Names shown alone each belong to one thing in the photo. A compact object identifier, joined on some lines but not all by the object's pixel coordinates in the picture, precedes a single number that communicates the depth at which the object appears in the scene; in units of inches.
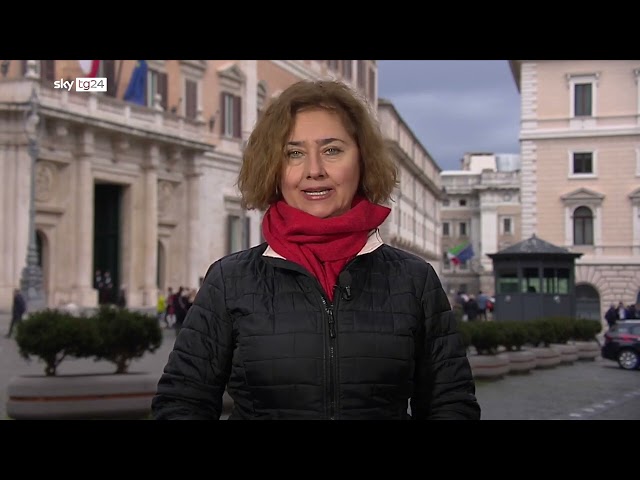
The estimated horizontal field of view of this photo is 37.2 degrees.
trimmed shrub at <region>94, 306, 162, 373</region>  352.2
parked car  712.4
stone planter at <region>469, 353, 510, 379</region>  557.0
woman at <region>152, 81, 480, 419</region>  89.1
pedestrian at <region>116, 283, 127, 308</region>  1067.3
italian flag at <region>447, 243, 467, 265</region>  1263.0
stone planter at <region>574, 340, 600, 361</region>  773.9
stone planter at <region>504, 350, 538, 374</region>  609.6
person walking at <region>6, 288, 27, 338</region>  760.3
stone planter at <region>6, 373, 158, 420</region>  314.7
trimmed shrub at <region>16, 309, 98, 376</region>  336.5
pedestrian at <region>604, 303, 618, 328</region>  821.9
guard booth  824.9
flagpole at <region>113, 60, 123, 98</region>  1042.0
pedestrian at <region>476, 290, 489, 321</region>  1042.3
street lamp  882.1
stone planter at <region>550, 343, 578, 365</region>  725.9
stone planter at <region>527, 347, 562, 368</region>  671.2
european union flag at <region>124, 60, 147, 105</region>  1092.5
